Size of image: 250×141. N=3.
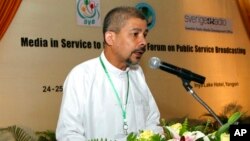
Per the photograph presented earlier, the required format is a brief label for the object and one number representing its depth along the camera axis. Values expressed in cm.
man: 290
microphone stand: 255
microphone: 261
